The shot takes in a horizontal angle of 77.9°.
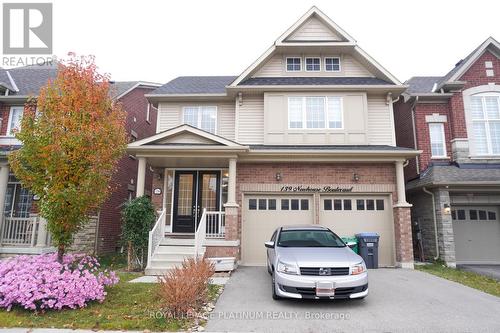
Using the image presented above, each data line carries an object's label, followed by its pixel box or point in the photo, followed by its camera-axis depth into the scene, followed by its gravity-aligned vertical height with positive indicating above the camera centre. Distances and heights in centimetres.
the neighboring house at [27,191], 1170 +125
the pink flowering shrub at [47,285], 566 -139
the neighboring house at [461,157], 1191 +228
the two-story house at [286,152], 1070 +209
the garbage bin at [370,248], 1025 -115
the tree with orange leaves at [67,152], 680 +133
